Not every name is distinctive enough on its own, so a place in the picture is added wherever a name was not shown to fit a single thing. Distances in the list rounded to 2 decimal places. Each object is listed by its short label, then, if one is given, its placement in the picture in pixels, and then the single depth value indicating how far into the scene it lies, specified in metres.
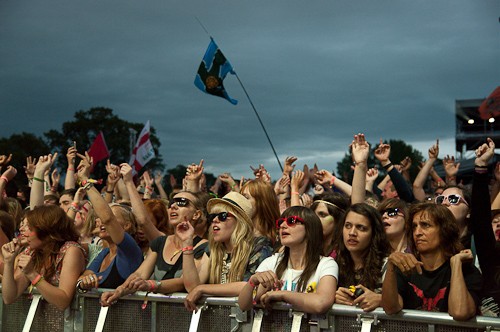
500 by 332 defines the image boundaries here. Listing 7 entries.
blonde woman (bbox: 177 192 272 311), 5.42
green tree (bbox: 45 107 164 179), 78.69
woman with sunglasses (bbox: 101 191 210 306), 5.33
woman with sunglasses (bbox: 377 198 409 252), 5.79
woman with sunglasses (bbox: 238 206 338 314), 4.60
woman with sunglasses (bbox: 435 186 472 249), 6.18
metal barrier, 4.16
